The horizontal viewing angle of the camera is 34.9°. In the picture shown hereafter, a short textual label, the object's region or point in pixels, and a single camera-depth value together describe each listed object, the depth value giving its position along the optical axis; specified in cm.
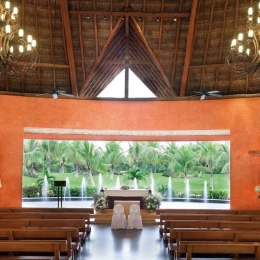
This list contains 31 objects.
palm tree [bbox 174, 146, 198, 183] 1995
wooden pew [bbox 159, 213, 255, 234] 863
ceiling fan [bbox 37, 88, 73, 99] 1093
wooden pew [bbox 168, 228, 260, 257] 650
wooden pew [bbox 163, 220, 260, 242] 749
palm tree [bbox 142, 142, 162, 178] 2064
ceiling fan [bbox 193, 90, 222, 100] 1099
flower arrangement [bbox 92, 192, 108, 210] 1229
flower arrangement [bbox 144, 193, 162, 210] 1240
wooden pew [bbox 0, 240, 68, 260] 538
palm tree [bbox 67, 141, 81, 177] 2011
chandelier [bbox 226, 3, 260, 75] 661
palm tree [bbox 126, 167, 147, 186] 1606
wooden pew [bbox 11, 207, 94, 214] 1009
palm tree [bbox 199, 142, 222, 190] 2023
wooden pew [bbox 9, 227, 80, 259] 647
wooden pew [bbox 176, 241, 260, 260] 542
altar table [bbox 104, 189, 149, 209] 1302
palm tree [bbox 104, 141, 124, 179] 2058
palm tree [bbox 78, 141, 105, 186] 2005
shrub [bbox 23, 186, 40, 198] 1766
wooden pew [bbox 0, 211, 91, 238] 866
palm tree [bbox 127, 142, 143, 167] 2059
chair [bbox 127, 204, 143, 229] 1055
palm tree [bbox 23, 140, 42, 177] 2025
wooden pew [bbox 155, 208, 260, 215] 986
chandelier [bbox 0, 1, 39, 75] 627
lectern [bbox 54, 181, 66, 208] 1149
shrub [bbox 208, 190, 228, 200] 1838
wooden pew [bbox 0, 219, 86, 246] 748
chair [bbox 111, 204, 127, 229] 1059
